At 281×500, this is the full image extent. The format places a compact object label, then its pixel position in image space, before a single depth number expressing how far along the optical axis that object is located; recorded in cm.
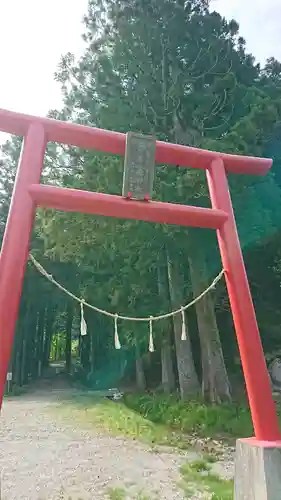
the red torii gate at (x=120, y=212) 338
